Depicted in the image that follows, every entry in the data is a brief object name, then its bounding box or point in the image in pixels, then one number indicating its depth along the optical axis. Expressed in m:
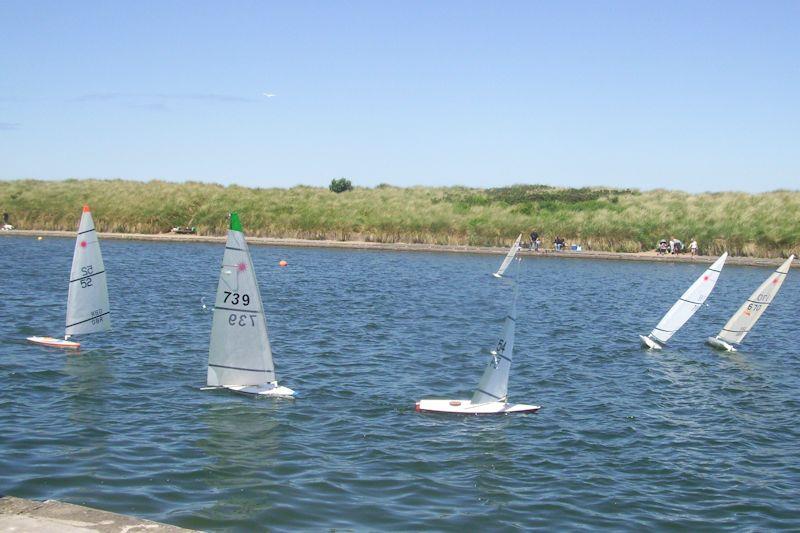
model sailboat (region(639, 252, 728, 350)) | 28.03
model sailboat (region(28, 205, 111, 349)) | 23.34
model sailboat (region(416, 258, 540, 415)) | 17.27
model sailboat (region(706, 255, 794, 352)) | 28.12
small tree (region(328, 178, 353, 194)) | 99.69
